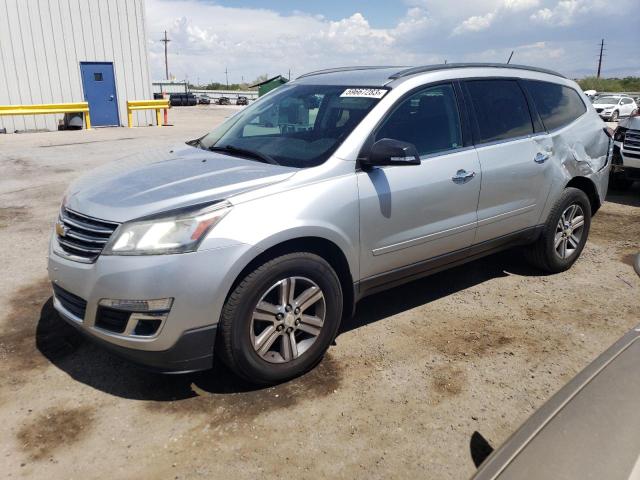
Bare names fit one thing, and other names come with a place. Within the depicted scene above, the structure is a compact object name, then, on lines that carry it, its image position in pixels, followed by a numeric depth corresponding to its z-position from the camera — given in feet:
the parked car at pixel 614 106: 91.04
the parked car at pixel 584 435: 4.42
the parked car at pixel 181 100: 162.36
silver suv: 8.74
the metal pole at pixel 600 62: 248.52
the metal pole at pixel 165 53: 270.87
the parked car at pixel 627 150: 25.68
